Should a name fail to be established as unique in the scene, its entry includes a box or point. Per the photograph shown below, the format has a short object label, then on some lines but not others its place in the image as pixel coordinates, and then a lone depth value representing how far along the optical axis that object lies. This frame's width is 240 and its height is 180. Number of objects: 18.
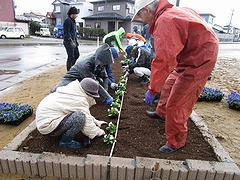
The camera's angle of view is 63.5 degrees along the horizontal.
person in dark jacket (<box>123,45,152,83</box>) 4.98
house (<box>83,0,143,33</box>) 30.77
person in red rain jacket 1.70
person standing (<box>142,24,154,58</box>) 7.95
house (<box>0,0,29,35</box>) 28.45
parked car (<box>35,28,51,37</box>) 33.66
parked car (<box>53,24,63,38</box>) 33.31
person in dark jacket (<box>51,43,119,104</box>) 3.24
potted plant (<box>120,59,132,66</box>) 6.97
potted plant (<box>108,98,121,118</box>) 2.95
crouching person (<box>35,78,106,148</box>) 2.01
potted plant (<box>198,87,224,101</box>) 4.52
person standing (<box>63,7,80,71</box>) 5.14
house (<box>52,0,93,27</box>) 38.97
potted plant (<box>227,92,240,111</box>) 4.09
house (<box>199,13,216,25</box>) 45.14
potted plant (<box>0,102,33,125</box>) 2.99
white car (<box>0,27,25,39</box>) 23.98
